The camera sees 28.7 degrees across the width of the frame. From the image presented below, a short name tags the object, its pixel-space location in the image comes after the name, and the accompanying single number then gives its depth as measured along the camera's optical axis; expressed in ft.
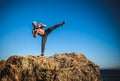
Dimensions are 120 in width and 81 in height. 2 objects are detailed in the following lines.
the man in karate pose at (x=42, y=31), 20.02
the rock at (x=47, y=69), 17.20
